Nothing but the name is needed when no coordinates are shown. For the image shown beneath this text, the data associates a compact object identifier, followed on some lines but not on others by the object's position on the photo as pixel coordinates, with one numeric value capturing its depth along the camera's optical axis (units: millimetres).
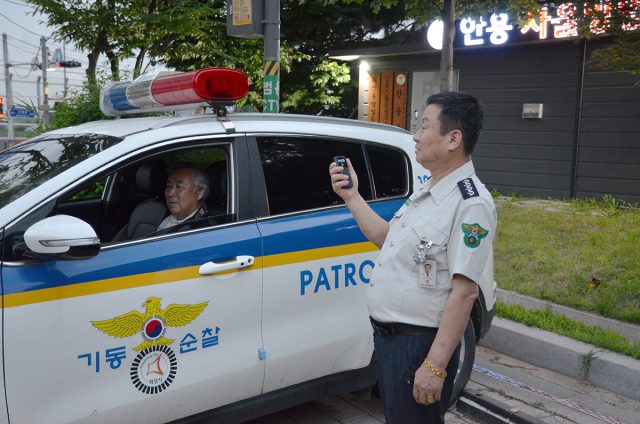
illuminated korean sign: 10289
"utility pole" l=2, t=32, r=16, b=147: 27250
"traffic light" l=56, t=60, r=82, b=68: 29952
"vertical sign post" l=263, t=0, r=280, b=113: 5617
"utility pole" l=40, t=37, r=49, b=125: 34297
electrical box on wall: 11195
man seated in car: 3171
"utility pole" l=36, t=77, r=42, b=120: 36341
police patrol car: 2270
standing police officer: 1969
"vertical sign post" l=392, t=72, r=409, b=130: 13344
